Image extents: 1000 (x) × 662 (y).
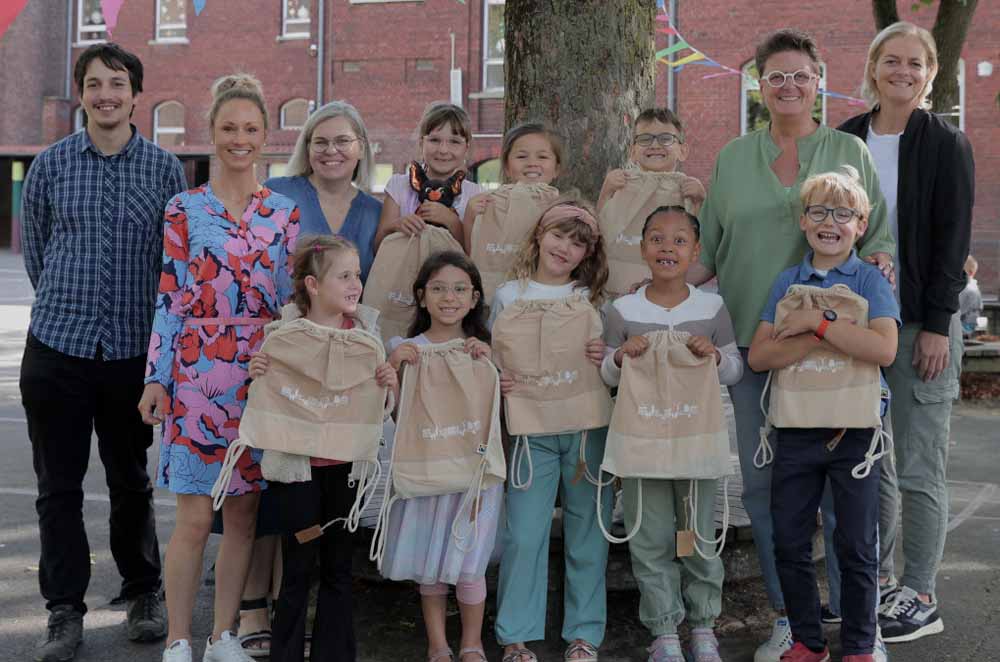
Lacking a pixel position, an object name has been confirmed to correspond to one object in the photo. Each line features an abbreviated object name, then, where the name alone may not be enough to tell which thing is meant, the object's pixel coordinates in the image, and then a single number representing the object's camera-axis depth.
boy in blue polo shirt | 3.87
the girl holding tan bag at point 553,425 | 4.09
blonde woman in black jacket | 4.31
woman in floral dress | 3.96
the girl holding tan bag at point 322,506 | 3.86
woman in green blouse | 4.15
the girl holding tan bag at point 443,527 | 4.03
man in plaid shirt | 4.29
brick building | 25.55
